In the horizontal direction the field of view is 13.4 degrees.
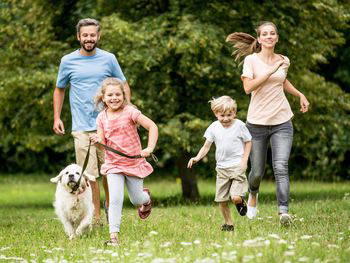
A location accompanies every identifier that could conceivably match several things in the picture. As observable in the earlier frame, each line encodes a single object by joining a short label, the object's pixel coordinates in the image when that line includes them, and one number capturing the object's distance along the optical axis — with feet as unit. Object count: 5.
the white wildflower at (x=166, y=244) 40.34
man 57.45
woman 53.97
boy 50.87
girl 47.55
